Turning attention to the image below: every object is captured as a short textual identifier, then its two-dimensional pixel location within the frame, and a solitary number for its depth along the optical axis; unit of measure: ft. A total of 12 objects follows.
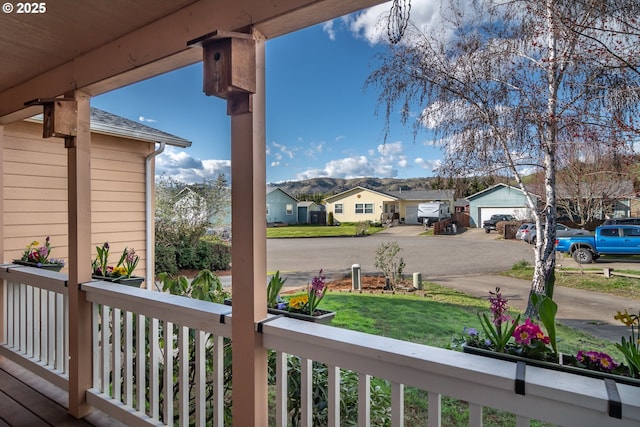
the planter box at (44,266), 9.90
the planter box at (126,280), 8.04
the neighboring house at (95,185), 11.80
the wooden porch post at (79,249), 7.49
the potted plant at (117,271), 8.15
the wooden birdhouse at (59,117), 7.24
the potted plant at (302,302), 5.24
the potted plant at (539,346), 3.35
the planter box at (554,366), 3.21
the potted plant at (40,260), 10.00
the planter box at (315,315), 5.13
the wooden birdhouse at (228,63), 4.58
